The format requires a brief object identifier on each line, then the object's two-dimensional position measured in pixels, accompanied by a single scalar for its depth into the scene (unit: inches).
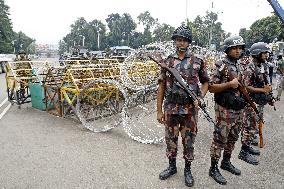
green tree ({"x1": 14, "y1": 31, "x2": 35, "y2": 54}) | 2832.5
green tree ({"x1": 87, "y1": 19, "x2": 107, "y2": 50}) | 2474.9
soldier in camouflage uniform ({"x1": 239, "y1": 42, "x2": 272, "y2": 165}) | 140.9
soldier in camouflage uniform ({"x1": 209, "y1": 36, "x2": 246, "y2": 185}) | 117.2
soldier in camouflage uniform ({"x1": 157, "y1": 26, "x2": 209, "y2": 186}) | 112.5
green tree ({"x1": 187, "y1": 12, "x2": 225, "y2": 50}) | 1807.9
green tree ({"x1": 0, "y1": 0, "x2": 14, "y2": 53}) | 1833.1
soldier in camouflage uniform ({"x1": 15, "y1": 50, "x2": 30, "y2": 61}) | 325.3
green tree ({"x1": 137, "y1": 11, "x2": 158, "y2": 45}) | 2655.8
